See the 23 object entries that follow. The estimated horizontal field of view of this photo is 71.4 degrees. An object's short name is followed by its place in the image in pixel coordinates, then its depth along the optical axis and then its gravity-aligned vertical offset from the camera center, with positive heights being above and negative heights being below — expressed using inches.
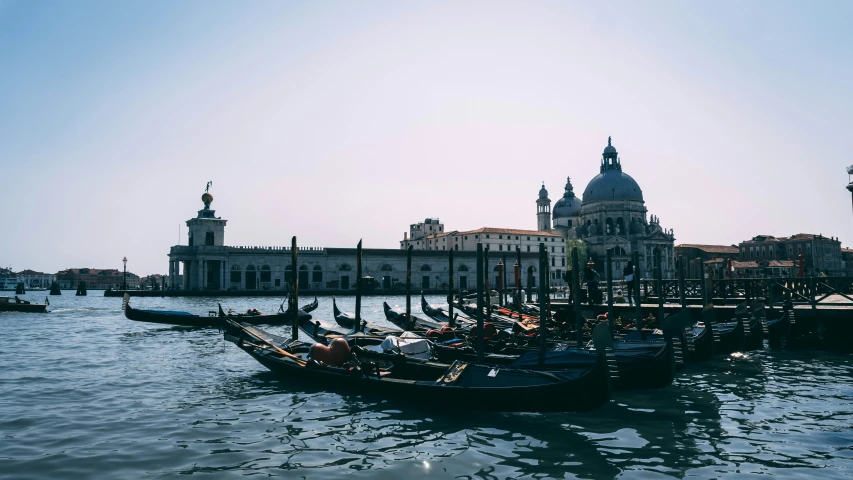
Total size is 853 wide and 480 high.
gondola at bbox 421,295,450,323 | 964.0 -53.2
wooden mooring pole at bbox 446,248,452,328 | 801.6 -41.1
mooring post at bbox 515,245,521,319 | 948.2 -6.4
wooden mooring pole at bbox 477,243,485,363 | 399.6 -28.5
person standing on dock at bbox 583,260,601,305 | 782.5 -2.7
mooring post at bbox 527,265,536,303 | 941.9 -2.2
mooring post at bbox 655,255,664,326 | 543.5 -0.2
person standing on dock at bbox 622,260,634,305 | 664.1 +7.6
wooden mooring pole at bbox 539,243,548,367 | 397.1 -29.9
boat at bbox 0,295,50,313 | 1278.3 -45.3
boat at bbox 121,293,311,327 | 952.0 -53.8
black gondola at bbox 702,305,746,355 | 598.9 -61.3
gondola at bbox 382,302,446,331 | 781.6 -56.1
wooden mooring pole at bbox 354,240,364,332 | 666.2 -28.5
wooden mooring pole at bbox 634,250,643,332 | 544.2 -5.0
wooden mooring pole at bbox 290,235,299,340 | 616.5 -27.3
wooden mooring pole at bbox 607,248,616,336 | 533.0 -15.8
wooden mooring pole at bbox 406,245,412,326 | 769.6 -11.8
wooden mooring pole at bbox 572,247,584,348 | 465.6 -16.5
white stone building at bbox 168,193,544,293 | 2472.9 +72.6
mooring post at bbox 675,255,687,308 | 591.7 -1.5
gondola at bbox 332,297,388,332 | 844.0 -54.0
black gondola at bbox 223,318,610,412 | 335.0 -63.5
